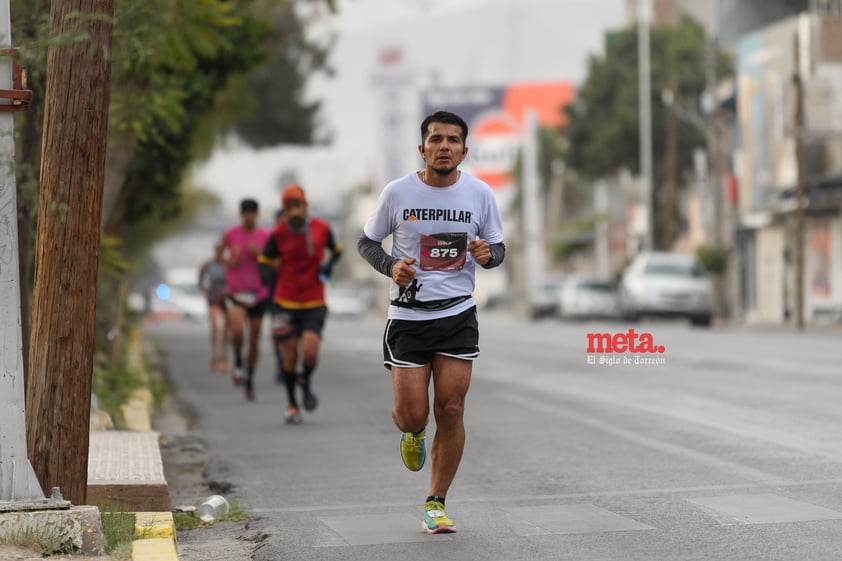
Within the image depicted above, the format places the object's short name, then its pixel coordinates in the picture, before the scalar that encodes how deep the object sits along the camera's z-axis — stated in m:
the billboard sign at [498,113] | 128.88
